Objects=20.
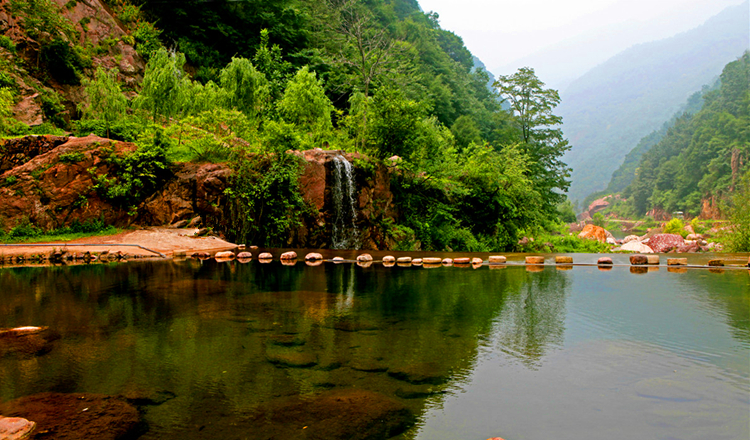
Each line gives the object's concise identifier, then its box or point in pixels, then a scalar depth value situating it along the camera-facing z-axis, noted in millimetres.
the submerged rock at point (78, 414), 2793
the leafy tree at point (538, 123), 30953
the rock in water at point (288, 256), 12883
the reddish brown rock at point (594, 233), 35269
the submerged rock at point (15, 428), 2656
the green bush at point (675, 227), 44731
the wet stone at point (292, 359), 4055
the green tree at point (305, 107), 24734
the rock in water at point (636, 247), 26719
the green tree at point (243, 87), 24469
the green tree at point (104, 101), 20094
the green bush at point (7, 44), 21953
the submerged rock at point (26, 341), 4367
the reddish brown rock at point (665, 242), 29609
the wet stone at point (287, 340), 4660
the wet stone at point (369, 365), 3918
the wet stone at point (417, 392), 3385
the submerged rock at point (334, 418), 2822
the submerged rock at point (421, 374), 3690
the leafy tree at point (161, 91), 20469
